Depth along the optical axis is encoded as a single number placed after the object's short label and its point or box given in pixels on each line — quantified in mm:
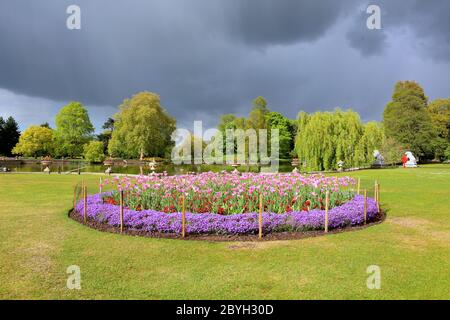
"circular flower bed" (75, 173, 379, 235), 9836
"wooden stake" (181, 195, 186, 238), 9516
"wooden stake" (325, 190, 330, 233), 10117
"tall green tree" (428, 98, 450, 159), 62031
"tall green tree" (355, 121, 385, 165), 37188
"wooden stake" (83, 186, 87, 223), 11680
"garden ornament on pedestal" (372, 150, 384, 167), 45672
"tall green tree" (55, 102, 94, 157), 65188
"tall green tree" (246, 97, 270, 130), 64250
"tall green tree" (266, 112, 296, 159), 66906
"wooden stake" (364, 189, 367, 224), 11312
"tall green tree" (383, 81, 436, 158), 52875
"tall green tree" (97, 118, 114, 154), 92388
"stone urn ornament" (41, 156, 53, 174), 36250
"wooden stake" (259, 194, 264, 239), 9410
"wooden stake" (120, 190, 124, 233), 10117
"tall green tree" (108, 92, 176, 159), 58719
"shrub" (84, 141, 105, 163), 59909
